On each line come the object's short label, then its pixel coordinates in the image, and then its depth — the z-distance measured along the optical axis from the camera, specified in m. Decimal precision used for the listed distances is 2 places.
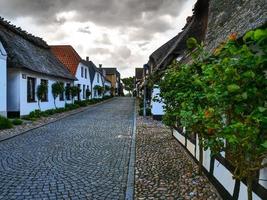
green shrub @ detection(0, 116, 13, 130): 13.75
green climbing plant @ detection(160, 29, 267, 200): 2.78
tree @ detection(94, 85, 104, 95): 48.02
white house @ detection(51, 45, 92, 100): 34.38
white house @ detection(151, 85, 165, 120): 19.39
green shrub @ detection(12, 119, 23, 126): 15.45
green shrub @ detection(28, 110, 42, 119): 18.74
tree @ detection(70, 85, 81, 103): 29.38
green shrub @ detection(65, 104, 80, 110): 26.97
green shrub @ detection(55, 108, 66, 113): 23.78
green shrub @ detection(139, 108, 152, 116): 22.55
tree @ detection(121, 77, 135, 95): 103.41
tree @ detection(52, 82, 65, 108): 24.41
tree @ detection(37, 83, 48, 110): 21.19
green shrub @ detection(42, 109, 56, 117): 20.74
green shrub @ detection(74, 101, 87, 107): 32.00
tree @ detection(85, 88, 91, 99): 39.62
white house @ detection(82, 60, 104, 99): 47.38
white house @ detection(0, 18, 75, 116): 18.70
